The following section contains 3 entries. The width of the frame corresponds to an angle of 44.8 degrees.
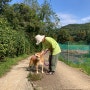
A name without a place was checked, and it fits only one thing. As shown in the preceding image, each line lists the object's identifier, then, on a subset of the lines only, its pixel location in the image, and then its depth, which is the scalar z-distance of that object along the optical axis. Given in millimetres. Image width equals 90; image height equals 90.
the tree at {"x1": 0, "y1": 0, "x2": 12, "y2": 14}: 15984
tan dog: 4774
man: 4630
